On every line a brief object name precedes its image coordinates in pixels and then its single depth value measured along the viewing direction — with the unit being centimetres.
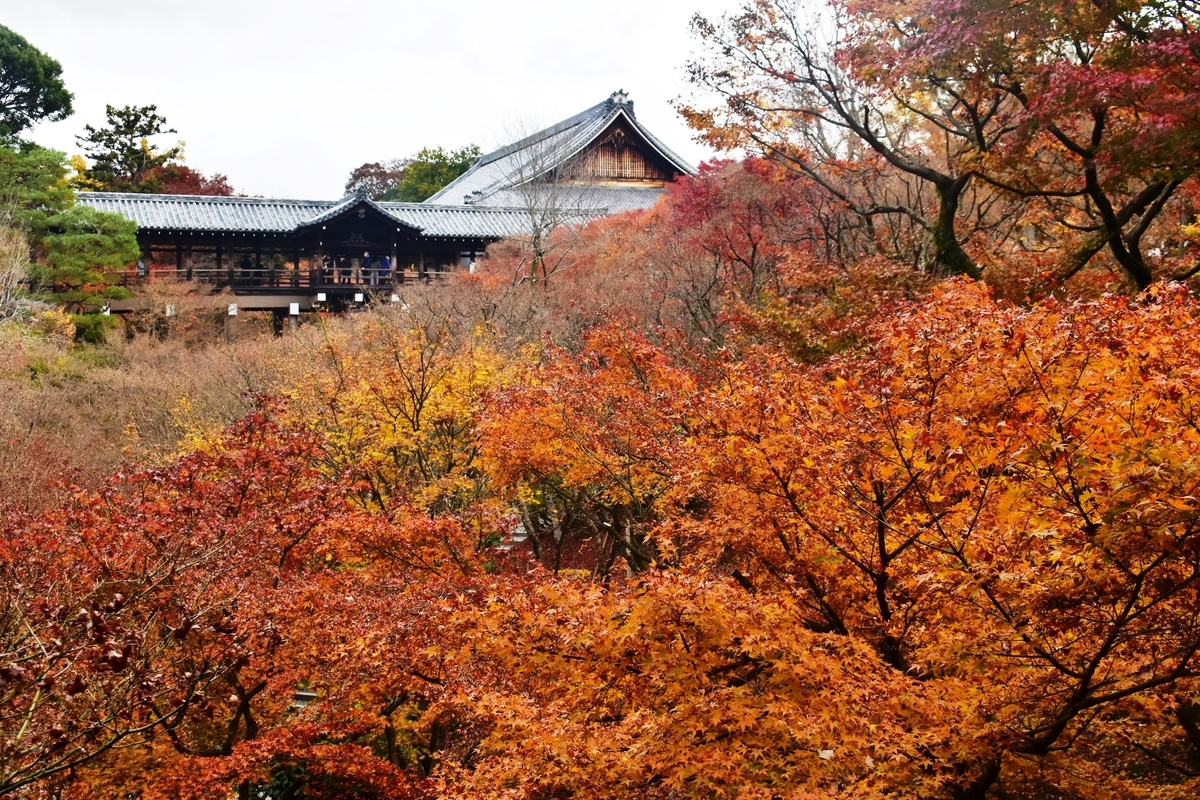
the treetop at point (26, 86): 3456
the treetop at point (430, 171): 5003
